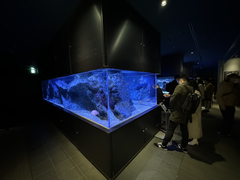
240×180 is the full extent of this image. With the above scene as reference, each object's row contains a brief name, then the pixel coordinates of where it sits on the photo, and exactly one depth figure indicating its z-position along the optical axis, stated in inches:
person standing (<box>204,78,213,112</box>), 177.5
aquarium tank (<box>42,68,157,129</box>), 60.1
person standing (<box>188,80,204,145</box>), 83.5
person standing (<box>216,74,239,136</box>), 94.2
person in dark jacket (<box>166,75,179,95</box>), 139.9
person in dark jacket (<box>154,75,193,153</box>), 69.7
